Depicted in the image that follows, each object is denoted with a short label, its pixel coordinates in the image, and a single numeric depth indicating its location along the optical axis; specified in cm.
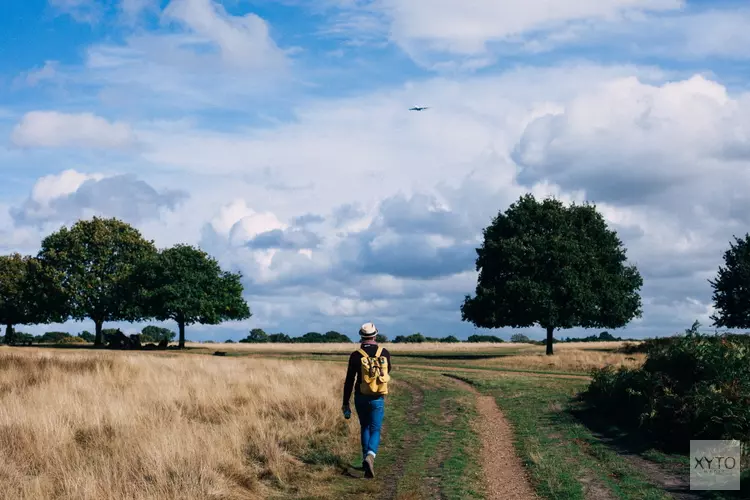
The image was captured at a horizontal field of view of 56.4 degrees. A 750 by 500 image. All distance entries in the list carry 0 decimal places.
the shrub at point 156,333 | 11891
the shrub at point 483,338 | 11825
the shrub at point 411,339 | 11197
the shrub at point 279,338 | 12402
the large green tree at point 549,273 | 5134
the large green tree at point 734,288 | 6762
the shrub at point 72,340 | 8842
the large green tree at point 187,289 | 6775
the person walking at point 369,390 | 1284
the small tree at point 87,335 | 10868
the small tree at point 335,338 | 12562
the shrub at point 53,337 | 9914
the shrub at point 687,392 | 1510
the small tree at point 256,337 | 12662
